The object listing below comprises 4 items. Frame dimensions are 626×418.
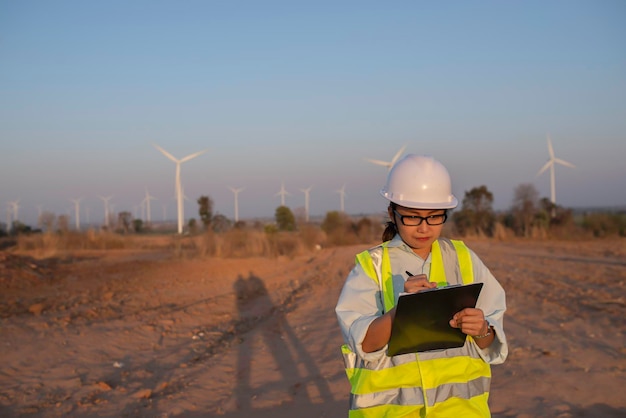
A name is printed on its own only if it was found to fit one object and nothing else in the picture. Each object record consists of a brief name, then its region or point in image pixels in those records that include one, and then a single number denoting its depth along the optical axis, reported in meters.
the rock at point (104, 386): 7.03
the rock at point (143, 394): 6.74
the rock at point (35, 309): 11.20
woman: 2.43
